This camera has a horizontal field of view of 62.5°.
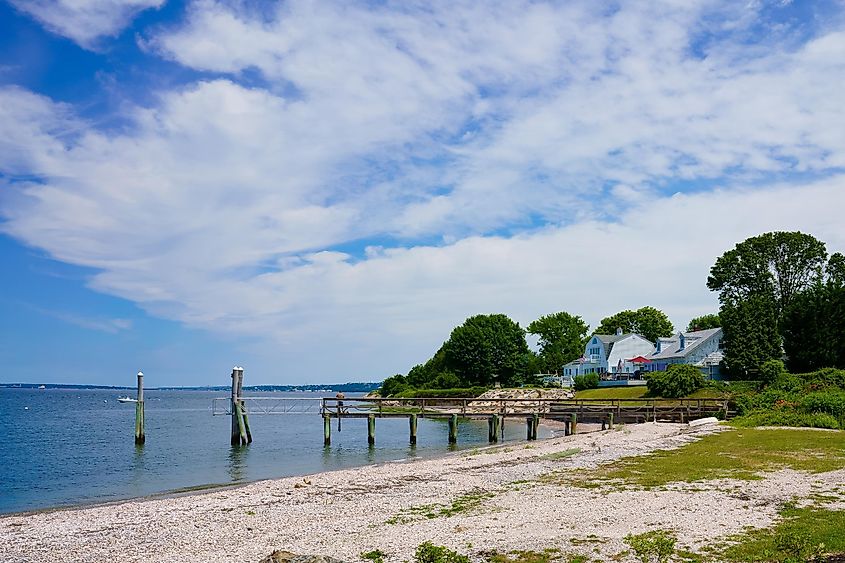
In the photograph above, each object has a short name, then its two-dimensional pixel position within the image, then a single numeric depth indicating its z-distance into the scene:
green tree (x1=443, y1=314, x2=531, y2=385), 100.00
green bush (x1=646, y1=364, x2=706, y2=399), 58.66
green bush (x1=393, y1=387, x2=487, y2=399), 86.32
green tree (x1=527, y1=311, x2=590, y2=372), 123.69
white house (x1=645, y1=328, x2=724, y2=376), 75.69
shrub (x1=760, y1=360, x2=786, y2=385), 59.56
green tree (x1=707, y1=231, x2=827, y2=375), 67.69
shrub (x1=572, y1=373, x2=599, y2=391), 78.94
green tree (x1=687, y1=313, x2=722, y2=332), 115.01
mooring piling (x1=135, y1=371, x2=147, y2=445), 43.03
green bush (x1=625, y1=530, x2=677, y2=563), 9.57
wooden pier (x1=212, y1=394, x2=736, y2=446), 42.72
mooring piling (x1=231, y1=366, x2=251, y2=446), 41.84
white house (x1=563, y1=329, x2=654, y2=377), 98.31
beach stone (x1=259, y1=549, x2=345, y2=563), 9.71
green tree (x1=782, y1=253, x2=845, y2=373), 61.53
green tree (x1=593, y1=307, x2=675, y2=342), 120.56
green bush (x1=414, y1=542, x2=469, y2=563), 9.81
